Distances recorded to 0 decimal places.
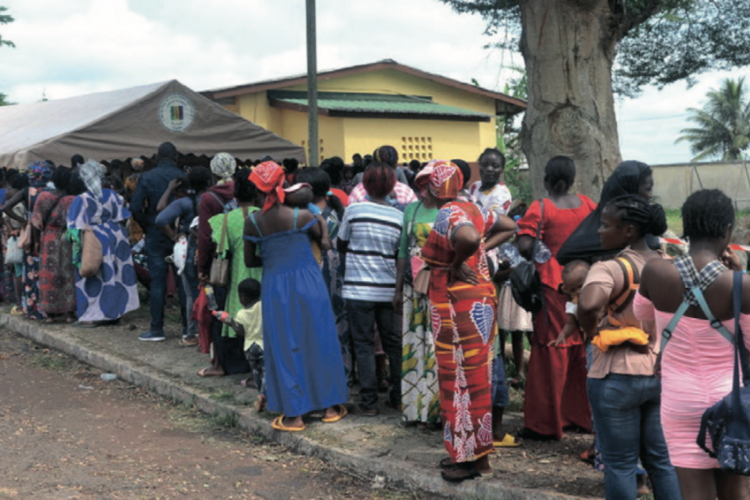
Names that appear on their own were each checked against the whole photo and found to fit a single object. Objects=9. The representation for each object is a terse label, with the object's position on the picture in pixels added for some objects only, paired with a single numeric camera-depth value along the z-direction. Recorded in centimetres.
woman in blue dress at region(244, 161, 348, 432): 636
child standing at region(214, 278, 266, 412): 695
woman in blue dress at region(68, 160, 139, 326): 1048
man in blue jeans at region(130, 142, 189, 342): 981
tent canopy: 1109
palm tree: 6034
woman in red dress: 570
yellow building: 2064
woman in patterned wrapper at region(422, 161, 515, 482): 511
